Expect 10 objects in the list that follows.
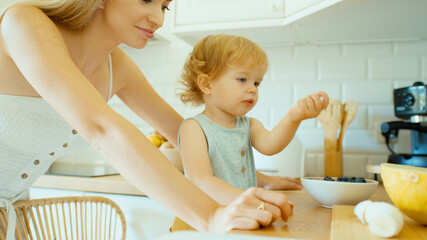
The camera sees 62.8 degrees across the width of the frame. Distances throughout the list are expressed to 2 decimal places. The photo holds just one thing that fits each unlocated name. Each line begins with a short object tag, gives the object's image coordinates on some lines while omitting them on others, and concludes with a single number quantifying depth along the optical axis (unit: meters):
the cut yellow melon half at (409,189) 0.52
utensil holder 1.56
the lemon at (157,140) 1.63
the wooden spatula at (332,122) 1.57
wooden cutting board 0.45
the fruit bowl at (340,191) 0.71
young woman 0.53
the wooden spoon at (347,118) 1.58
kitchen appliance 1.38
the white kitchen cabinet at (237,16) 1.47
